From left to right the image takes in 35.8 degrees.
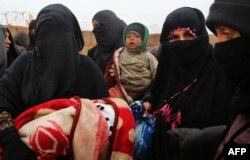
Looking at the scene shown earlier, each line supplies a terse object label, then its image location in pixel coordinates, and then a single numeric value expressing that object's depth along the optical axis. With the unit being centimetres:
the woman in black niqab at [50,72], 207
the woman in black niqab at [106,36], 439
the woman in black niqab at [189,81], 202
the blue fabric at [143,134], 205
